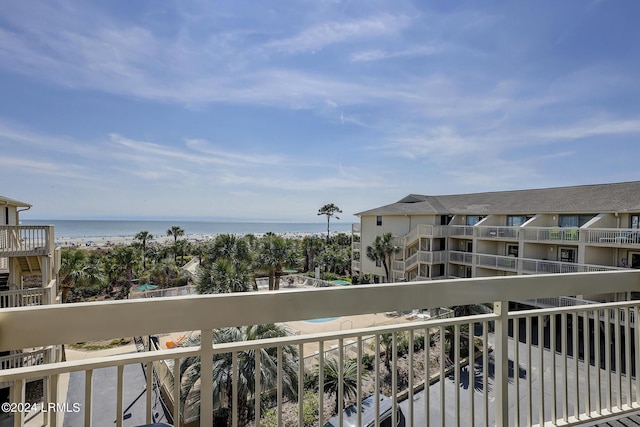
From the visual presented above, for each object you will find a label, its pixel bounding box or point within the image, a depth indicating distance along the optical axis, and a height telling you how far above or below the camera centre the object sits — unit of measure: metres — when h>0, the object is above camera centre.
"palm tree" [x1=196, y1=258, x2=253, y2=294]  11.02 -2.21
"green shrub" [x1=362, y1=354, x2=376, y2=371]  7.52 -3.65
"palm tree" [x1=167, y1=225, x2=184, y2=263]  29.01 -1.22
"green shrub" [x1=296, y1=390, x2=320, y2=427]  4.90 -3.16
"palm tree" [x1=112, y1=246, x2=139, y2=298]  17.27 -2.39
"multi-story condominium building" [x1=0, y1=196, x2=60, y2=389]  6.77 -1.14
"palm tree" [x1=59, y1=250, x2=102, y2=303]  12.45 -2.23
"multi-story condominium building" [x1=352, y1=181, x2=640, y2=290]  11.97 -0.58
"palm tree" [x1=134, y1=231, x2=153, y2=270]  24.54 -1.53
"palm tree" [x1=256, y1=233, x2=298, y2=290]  15.52 -1.88
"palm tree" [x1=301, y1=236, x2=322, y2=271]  26.75 -2.69
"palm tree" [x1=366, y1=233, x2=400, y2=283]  17.48 -1.73
